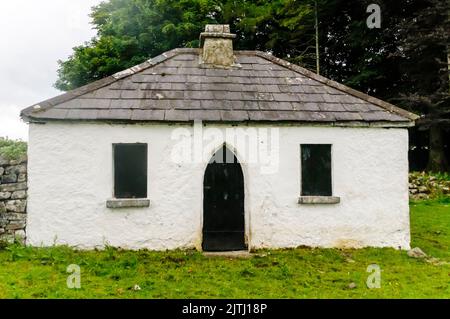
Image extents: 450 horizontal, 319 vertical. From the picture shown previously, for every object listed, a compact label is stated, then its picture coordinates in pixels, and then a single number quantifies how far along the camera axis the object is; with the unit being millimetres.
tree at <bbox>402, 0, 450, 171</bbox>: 18578
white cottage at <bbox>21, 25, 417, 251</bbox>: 9297
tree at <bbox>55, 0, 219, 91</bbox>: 23297
